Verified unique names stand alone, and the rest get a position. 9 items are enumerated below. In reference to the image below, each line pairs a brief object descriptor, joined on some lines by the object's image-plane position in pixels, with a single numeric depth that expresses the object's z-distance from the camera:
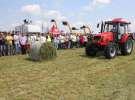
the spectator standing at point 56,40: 8.68
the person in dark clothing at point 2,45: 6.95
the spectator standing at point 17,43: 7.23
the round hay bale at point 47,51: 5.62
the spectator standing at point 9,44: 7.08
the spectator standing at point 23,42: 7.24
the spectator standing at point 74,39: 9.50
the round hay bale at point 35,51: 5.64
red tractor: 6.10
